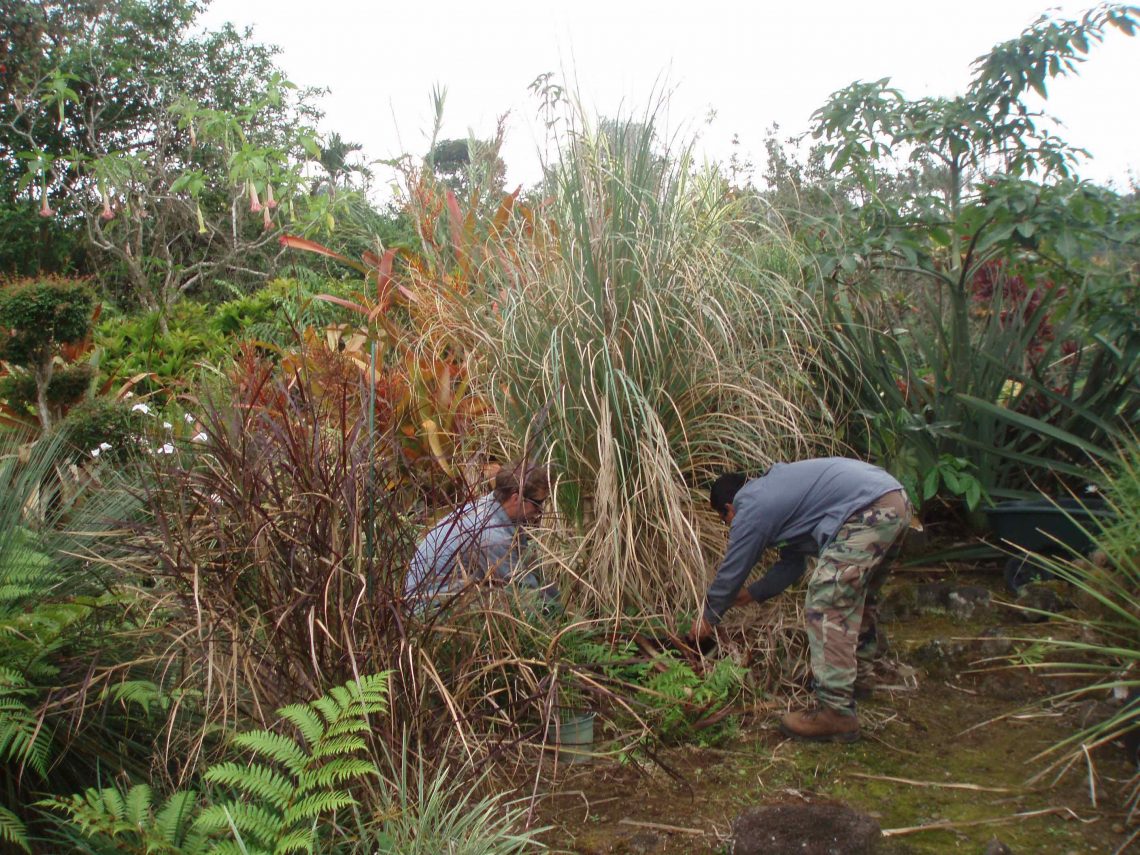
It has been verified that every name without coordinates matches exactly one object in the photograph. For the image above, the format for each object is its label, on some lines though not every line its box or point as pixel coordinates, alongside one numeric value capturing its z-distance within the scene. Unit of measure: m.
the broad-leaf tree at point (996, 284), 5.32
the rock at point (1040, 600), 5.02
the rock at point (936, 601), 5.27
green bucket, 3.79
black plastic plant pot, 5.35
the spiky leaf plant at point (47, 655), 3.23
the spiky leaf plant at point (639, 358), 4.65
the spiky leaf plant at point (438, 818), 2.81
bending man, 4.23
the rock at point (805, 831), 3.04
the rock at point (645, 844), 3.36
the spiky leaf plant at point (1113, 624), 3.52
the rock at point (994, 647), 4.84
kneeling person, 3.51
